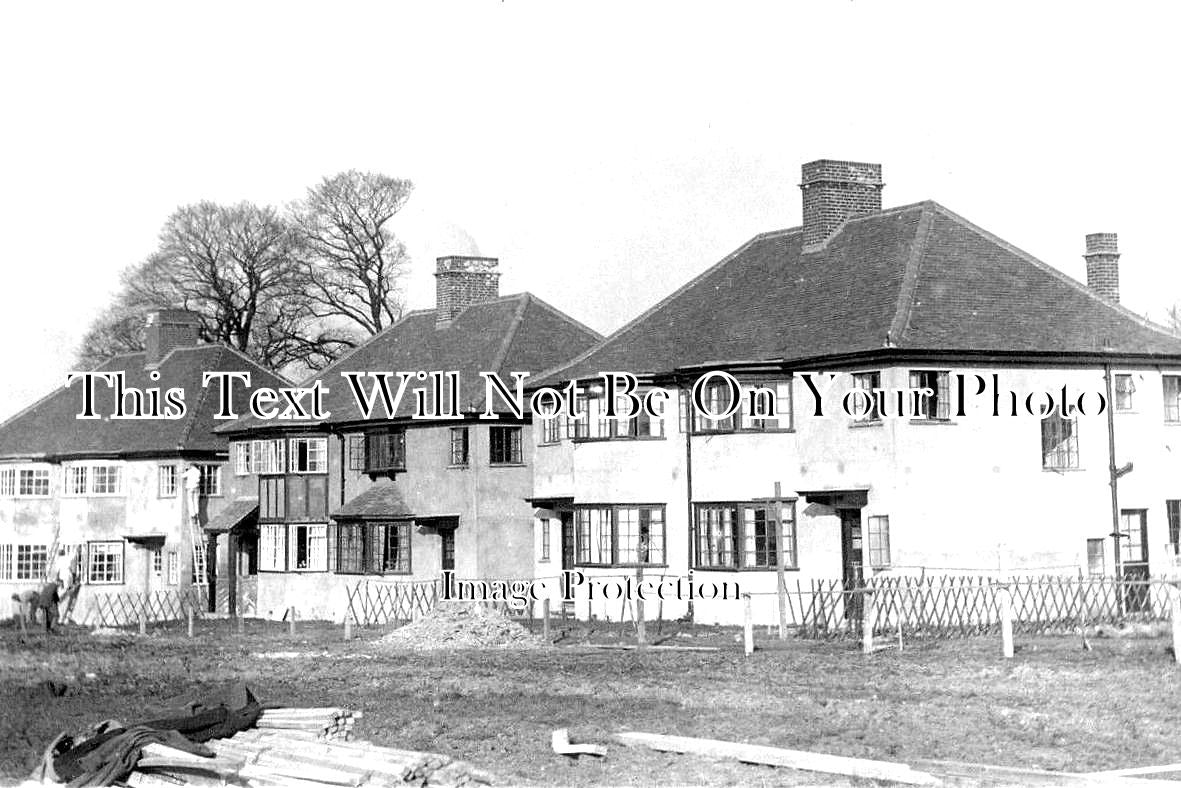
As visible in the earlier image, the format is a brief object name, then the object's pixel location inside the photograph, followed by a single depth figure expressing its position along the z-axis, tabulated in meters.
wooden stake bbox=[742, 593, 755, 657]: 32.53
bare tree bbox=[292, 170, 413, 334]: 73.94
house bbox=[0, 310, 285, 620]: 62.97
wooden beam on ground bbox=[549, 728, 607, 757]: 20.23
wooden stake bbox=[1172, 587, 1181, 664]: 28.02
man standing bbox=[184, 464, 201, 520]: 60.66
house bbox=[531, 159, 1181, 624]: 39.38
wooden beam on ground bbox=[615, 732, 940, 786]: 17.86
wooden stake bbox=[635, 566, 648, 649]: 35.53
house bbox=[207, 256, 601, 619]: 50.66
